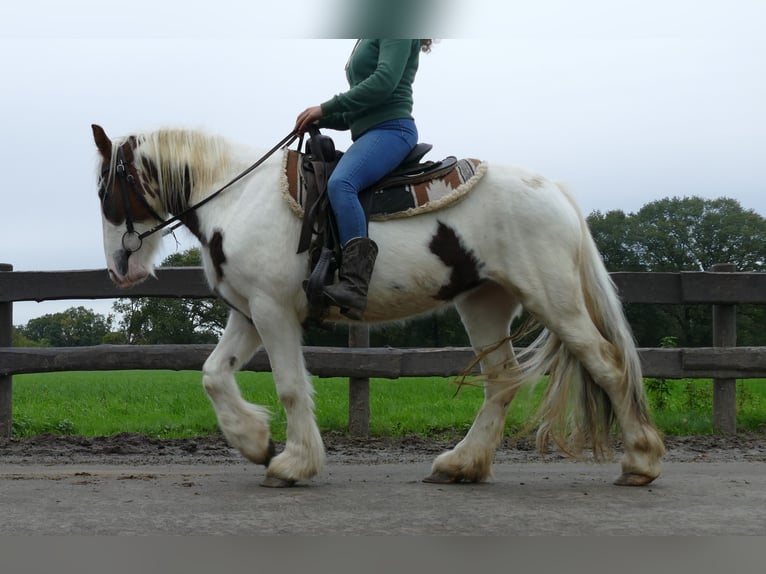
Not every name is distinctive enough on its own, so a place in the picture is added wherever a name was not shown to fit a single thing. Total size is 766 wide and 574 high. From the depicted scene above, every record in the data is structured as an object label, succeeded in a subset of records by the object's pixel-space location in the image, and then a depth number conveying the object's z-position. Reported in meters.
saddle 4.86
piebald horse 4.94
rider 4.78
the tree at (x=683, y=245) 19.97
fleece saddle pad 4.98
